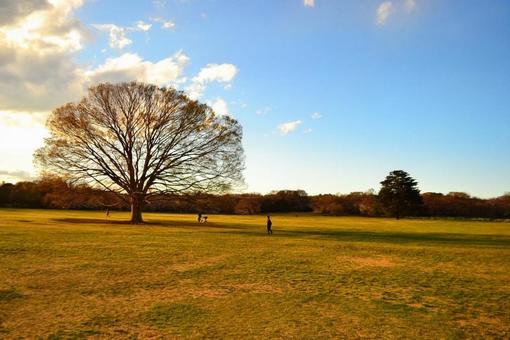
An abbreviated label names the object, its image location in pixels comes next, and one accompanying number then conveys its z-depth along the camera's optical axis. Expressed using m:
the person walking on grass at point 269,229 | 34.47
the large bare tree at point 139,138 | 39.25
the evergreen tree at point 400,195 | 82.12
